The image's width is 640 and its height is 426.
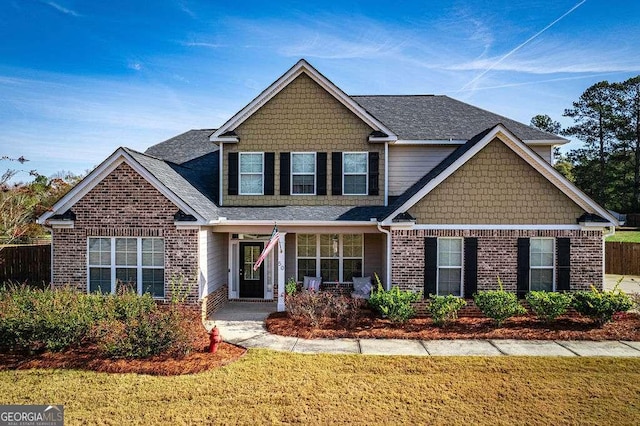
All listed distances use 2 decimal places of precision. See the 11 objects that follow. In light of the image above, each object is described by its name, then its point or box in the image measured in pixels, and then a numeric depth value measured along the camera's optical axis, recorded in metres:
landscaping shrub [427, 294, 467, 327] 10.98
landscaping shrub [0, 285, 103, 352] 8.62
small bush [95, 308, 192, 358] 8.47
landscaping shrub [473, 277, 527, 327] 10.89
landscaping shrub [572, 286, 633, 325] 10.65
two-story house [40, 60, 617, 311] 11.82
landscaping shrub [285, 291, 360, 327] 11.33
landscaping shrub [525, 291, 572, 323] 10.95
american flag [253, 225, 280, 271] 11.95
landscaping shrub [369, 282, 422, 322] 11.05
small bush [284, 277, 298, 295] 13.08
